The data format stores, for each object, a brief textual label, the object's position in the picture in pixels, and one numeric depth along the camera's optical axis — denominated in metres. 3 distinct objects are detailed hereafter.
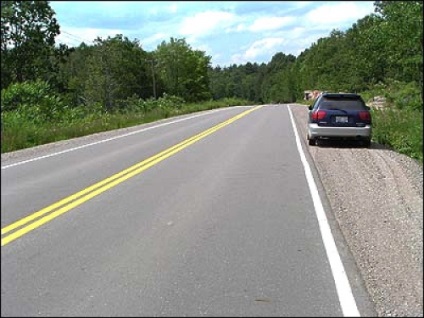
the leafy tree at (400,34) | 11.03
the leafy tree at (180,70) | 107.06
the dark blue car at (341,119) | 17.12
